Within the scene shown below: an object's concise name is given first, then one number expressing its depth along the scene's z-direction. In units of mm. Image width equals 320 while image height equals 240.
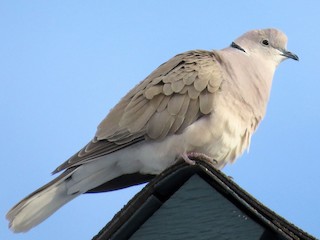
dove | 8492
